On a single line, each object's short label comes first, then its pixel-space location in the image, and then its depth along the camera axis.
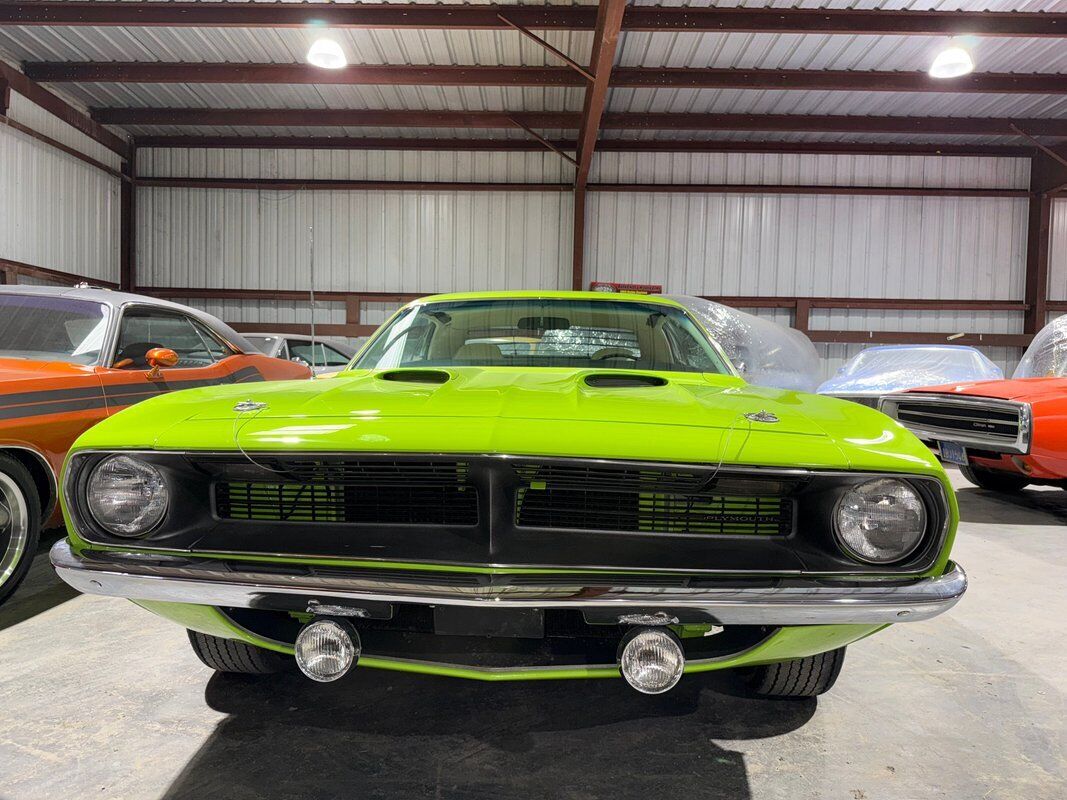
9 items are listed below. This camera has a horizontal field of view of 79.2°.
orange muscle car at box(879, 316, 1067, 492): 3.86
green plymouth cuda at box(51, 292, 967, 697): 1.27
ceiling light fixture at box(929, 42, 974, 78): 7.51
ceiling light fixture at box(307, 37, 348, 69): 7.50
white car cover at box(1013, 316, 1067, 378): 4.87
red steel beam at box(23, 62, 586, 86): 8.78
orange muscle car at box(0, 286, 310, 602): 2.56
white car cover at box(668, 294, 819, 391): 5.98
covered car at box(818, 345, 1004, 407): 6.12
